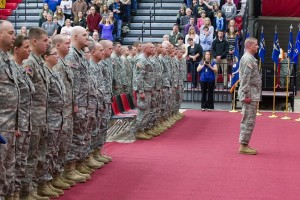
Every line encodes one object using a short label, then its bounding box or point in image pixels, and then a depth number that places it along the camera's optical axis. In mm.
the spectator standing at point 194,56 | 24641
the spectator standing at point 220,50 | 24906
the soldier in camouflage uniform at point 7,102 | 7406
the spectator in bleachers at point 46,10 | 27734
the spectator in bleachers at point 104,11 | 27781
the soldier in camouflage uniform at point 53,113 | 8977
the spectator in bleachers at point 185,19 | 27219
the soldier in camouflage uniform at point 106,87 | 11883
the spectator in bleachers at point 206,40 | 25862
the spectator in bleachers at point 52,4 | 29172
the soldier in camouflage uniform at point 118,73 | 17562
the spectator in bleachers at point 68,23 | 24609
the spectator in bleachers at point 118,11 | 28183
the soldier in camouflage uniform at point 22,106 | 7797
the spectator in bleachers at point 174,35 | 25750
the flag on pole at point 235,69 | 23266
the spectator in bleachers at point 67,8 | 28641
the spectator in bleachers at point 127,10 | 28925
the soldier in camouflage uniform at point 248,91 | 13227
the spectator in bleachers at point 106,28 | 26906
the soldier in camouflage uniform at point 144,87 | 15438
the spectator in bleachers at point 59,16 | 27391
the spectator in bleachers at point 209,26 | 25672
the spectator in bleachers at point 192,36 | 25453
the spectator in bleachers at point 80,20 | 27562
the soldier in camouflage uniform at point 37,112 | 8398
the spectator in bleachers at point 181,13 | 27719
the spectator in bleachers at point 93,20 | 27189
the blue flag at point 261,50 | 23938
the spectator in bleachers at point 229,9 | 27422
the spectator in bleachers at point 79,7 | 28141
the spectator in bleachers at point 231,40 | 25500
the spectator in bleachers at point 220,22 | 26402
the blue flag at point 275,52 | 23156
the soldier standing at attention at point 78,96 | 10188
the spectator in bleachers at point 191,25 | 26170
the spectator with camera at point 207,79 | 22562
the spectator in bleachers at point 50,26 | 26328
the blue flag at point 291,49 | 22984
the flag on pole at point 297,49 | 23386
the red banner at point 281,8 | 27812
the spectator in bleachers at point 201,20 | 26641
